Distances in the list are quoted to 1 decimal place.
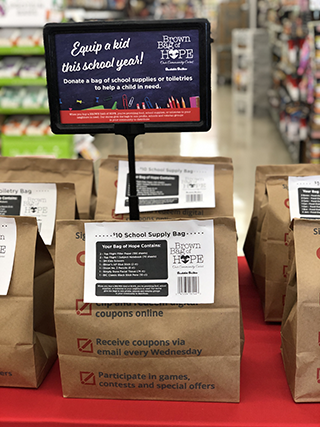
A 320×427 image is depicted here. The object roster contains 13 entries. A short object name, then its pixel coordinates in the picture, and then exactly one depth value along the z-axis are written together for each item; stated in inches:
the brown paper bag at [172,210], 54.0
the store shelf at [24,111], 167.9
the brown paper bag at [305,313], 38.8
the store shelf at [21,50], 159.6
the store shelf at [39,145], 170.9
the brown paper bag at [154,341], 39.2
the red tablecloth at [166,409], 37.8
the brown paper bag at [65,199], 51.0
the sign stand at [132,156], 41.8
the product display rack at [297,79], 185.6
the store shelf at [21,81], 162.9
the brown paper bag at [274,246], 50.7
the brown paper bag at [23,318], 41.6
